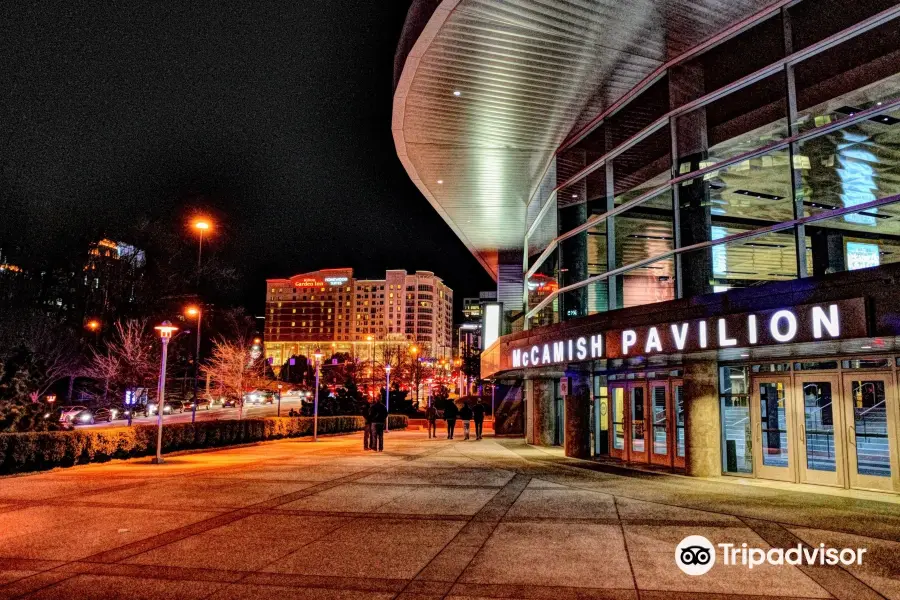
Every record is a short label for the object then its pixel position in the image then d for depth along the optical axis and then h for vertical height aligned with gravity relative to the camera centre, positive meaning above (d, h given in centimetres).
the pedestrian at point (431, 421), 2974 -162
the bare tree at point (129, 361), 3588 +138
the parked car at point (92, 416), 3866 -190
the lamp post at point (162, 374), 1741 +32
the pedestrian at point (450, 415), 2888 -126
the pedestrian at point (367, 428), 2159 -139
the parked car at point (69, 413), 3664 -167
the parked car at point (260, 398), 7600 -144
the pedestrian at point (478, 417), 2848 -134
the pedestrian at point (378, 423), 2108 -119
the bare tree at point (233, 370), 4091 +106
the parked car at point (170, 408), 5332 -195
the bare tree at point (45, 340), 3528 +257
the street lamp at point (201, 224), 2198 +549
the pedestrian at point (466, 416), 2907 -130
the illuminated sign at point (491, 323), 3634 +359
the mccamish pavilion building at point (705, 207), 1199 +447
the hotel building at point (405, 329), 19488 +1756
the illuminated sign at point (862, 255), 1270 +267
